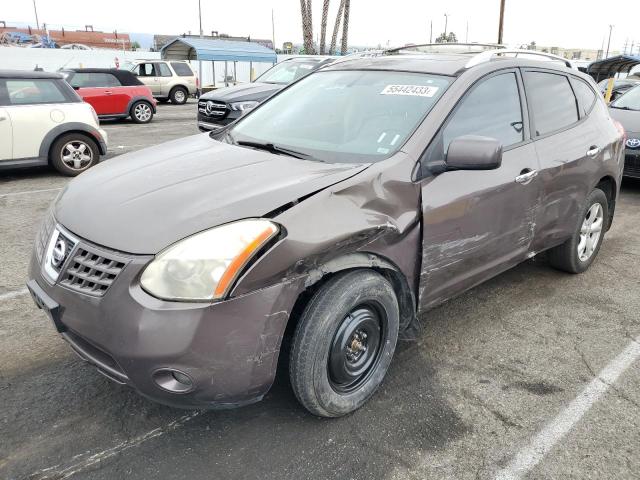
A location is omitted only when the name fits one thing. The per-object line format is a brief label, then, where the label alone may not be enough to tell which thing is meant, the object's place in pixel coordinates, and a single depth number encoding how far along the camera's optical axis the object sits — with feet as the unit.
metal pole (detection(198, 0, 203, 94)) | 90.90
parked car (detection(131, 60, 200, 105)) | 70.74
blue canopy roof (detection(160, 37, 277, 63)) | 84.12
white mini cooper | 25.29
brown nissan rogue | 7.01
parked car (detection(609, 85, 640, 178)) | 24.80
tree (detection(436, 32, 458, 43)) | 247.76
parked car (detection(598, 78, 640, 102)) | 57.20
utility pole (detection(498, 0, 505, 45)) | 105.81
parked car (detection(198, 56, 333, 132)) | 35.78
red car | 47.83
